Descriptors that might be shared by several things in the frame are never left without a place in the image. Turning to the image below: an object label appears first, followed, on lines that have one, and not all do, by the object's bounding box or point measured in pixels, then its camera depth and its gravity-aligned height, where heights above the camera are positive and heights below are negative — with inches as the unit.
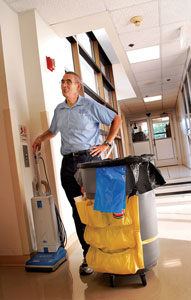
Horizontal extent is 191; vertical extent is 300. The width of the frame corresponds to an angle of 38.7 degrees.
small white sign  98.7 +9.7
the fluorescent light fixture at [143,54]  198.7 +68.5
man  84.1 +6.6
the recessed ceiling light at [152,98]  397.4 +67.0
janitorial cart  65.4 -16.5
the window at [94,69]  152.4 +56.5
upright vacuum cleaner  89.4 -25.2
